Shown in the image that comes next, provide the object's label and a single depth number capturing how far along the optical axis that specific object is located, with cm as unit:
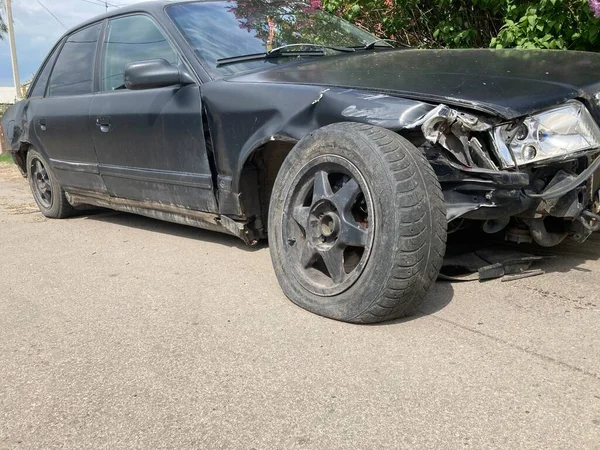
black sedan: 259
